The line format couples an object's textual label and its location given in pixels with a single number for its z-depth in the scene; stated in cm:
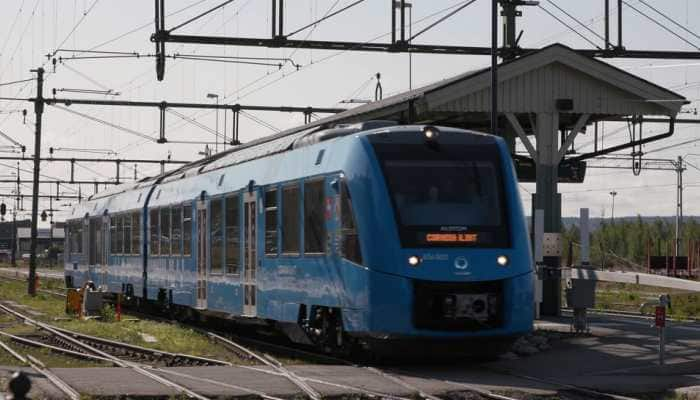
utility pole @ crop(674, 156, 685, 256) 7619
